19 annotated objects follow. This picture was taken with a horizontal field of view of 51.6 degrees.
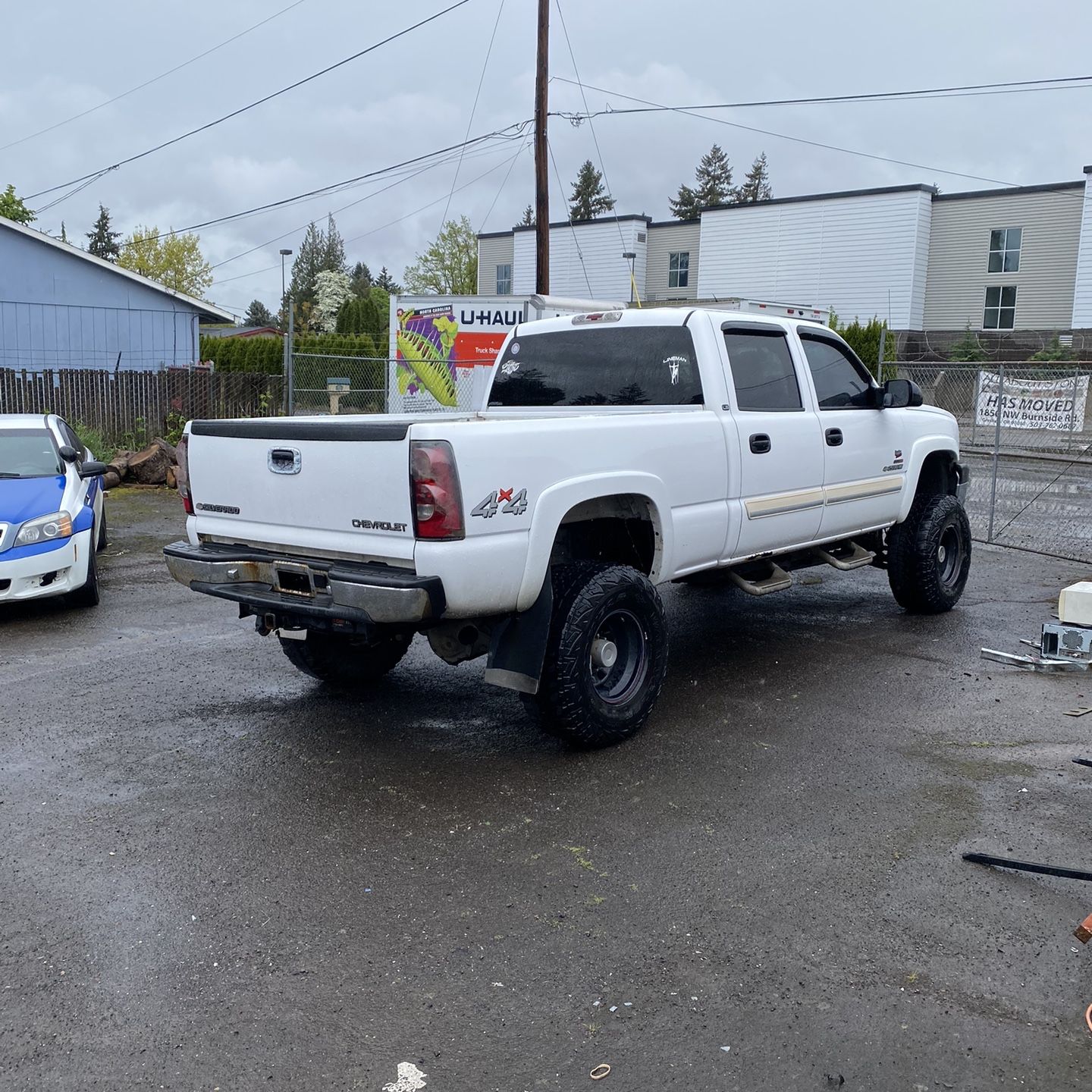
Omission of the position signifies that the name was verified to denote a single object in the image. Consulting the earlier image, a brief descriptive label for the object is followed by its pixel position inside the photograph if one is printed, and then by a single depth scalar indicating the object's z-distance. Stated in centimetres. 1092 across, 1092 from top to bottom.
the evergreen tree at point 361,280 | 9273
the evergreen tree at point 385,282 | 9969
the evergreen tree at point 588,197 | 8694
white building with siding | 3853
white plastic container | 723
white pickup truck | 470
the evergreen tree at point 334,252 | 10144
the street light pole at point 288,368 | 1644
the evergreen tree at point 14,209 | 4838
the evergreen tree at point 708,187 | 8762
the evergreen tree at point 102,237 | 9181
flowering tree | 8462
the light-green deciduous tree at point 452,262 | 6788
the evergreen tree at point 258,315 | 9824
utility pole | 2069
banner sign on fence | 1936
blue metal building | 2458
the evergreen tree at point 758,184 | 8862
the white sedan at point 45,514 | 807
